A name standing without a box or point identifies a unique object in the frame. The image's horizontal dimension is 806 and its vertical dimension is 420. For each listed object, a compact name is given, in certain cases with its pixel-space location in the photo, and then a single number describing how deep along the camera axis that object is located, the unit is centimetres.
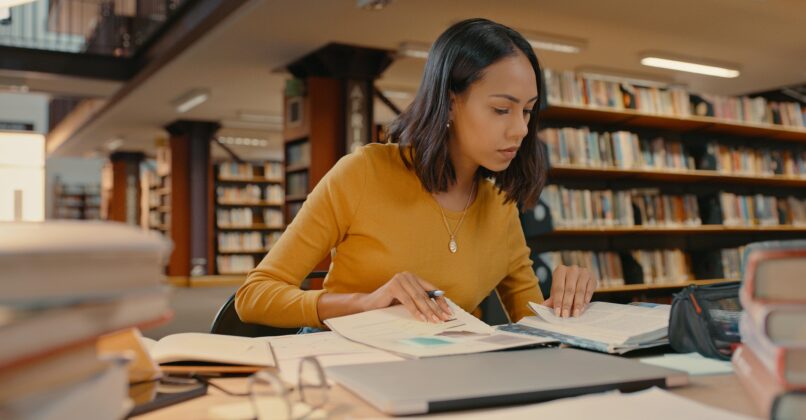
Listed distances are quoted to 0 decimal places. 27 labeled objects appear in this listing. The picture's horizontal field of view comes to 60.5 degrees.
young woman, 153
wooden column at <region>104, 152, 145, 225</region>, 1386
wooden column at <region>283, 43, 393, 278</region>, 670
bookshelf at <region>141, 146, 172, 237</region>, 1163
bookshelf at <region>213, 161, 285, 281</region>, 1092
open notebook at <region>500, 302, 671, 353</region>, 101
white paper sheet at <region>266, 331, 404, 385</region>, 91
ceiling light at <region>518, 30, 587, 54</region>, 591
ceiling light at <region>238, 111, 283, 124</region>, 978
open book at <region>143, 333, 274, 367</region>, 86
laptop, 66
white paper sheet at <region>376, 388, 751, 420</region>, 60
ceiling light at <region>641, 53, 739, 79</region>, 669
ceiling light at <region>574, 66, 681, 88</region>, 724
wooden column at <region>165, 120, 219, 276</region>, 1067
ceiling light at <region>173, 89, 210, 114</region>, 823
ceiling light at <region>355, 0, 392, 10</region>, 479
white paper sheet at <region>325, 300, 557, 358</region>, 96
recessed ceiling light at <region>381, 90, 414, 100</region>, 802
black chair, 157
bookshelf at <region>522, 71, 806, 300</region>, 468
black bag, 96
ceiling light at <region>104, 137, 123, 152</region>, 1248
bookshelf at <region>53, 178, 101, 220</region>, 1739
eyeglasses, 63
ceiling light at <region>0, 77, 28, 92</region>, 758
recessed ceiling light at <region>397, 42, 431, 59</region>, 615
